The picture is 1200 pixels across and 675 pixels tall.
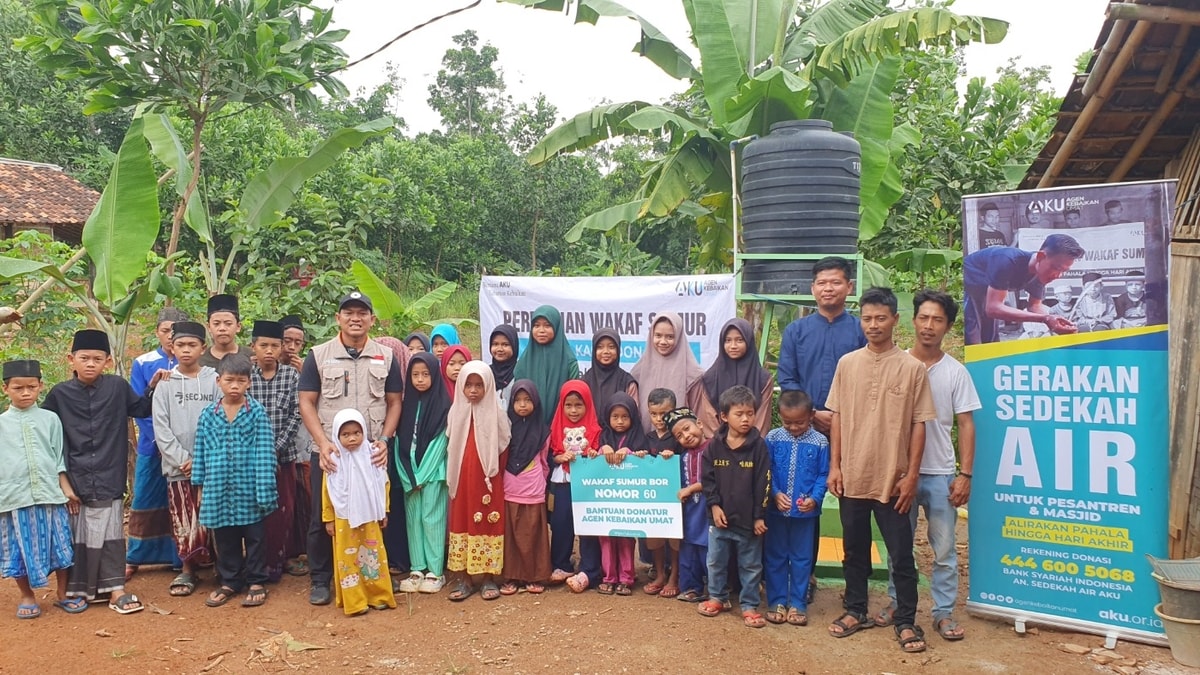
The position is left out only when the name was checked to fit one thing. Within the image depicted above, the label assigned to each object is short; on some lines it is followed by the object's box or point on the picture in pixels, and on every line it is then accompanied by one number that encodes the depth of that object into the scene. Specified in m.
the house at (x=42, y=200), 14.56
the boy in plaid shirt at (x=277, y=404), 4.66
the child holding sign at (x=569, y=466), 4.41
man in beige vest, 4.34
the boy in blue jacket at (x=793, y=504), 3.97
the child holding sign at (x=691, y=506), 4.22
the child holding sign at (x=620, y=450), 4.34
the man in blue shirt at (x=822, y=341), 4.13
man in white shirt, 3.77
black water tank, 5.18
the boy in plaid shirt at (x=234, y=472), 4.32
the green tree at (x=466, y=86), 25.53
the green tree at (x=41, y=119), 16.27
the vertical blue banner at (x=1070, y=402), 3.67
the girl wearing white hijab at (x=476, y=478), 4.35
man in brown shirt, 3.63
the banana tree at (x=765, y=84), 6.04
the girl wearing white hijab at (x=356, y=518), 4.17
